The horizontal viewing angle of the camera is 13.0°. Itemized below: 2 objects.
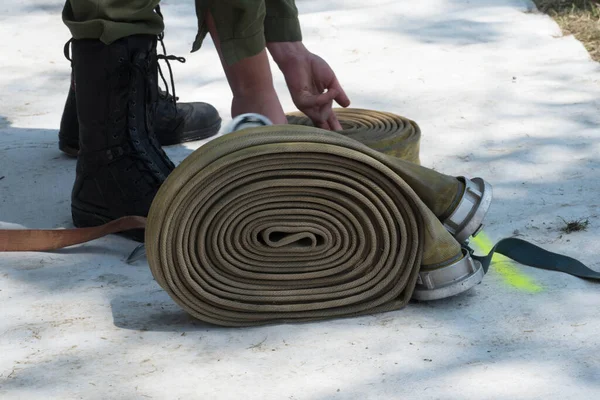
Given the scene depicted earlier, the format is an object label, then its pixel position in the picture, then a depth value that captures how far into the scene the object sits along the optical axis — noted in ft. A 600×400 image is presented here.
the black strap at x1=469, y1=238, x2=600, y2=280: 11.73
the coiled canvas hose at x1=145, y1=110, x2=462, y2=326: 11.22
